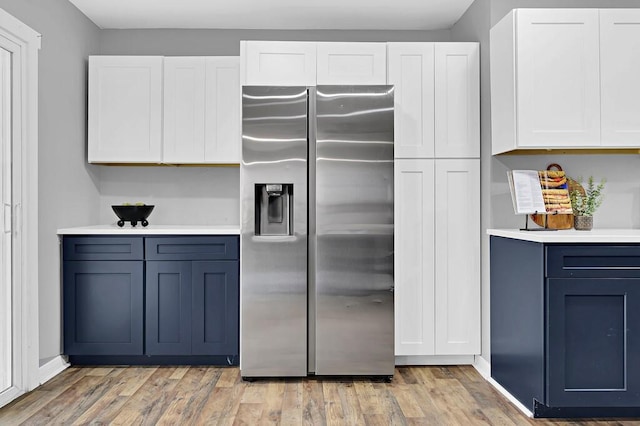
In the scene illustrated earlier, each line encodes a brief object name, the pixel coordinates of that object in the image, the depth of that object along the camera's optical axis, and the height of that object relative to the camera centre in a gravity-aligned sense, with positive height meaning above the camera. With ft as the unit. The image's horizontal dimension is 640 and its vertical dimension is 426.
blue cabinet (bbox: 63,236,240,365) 11.29 -1.84
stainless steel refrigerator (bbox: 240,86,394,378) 10.41 -0.46
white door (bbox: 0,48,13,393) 9.46 -0.33
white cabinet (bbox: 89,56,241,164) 12.30 +2.50
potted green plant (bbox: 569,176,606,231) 9.73 +0.16
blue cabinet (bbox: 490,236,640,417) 8.27 -1.80
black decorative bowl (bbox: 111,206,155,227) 12.12 +0.01
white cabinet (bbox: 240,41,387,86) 11.35 +3.34
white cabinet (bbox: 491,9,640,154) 9.38 +2.52
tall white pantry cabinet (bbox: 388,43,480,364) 11.38 +0.27
